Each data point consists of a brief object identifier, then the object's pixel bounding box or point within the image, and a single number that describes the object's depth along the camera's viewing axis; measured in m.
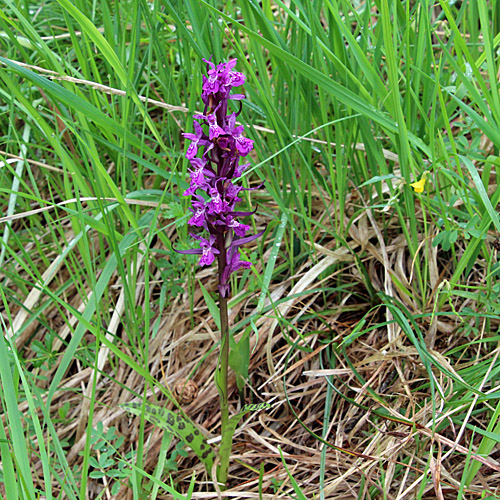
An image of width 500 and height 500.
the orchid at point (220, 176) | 1.14
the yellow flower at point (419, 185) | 1.20
